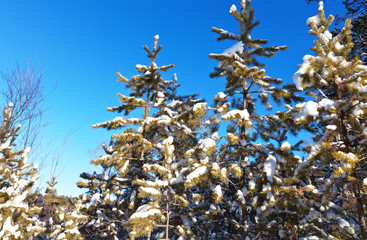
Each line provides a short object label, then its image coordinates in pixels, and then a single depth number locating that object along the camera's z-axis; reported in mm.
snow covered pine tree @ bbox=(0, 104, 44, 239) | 8867
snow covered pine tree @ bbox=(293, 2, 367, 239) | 4441
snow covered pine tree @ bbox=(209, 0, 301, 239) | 6816
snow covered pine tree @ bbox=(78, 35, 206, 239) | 7199
